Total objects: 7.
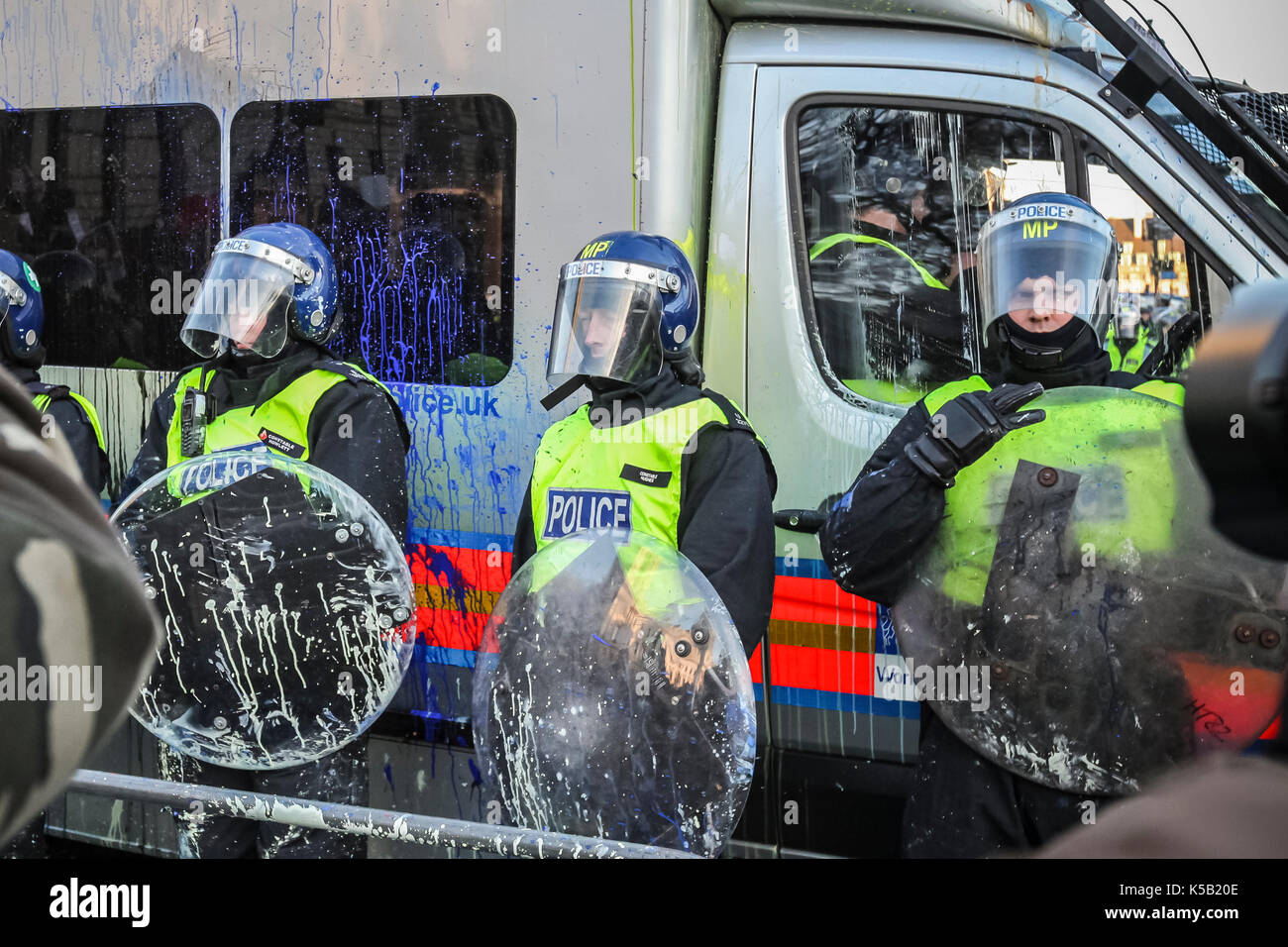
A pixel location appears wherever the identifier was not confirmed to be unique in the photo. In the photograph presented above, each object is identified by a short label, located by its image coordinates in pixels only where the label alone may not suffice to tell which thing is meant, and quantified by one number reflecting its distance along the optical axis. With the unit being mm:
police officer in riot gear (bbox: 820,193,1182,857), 2734
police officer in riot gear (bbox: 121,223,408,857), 3627
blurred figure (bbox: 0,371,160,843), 838
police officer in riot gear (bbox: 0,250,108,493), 4180
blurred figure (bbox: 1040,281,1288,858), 796
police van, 3395
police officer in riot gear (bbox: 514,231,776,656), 3102
